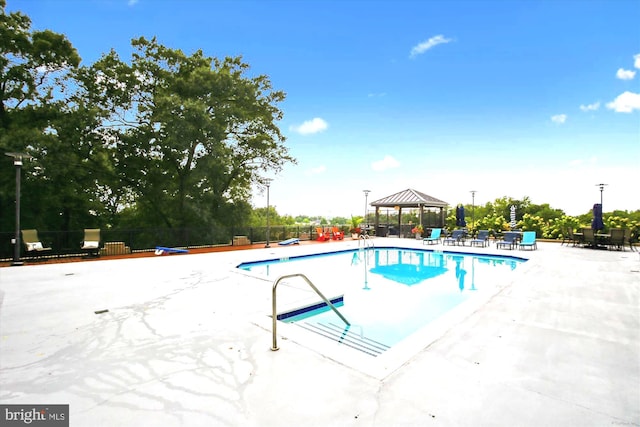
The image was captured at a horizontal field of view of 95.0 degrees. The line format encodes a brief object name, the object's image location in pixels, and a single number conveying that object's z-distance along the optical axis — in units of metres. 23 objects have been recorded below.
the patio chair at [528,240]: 13.05
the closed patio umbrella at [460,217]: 16.92
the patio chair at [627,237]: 12.11
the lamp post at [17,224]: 8.58
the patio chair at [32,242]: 9.80
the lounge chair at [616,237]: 12.05
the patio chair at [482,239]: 14.80
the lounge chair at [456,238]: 15.84
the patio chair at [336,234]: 19.69
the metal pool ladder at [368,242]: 15.46
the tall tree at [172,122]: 16.34
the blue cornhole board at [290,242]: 16.58
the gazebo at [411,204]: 18.77
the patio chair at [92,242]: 10.71
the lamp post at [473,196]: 18.08
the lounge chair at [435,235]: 16.31
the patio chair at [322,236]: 19.03
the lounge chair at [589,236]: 12.70
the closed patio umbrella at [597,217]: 12.48
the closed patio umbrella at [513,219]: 16.67
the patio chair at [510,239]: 13.23
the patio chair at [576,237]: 13.19
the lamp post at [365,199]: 19.40
